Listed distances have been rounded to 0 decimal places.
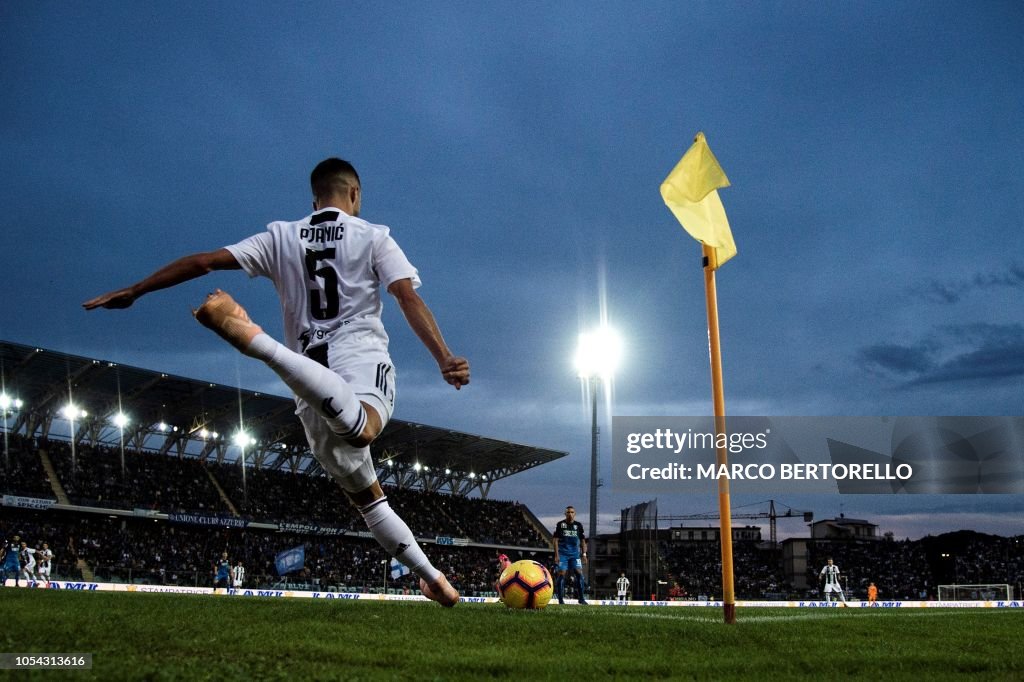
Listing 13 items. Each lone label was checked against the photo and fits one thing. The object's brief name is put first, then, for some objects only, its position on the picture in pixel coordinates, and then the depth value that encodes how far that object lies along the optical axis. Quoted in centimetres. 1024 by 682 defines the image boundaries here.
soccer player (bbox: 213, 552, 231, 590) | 2880
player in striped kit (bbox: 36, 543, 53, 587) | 2452
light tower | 3431
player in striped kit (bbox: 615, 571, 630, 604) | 3742
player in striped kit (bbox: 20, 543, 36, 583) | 2355
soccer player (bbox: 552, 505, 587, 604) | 1518
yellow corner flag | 767
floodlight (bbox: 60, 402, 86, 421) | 3841
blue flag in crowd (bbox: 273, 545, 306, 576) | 3306
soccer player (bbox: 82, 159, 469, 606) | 438
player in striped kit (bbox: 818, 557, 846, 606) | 2789
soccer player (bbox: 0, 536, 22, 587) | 2348
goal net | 3625
